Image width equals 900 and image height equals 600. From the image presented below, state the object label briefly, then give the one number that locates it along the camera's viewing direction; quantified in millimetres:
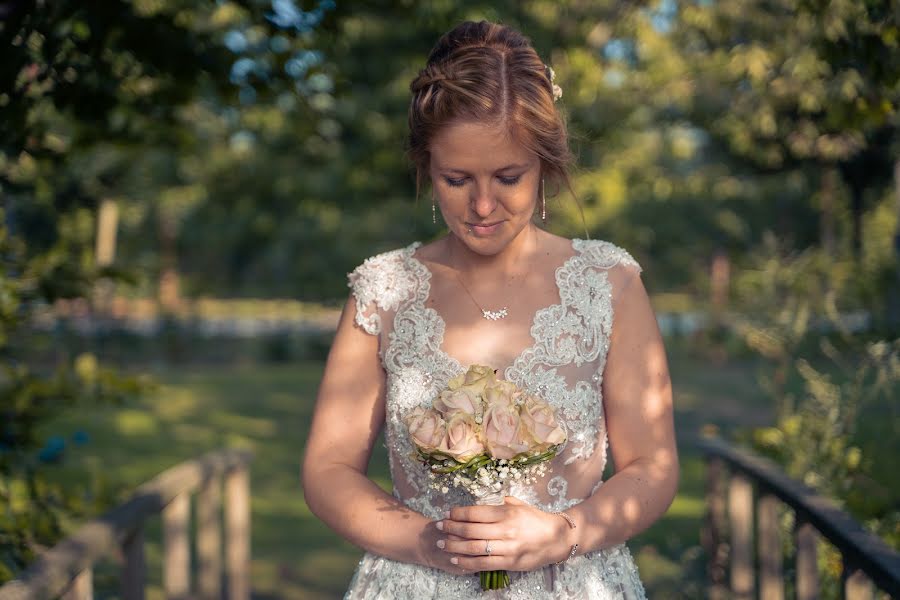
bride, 2326
